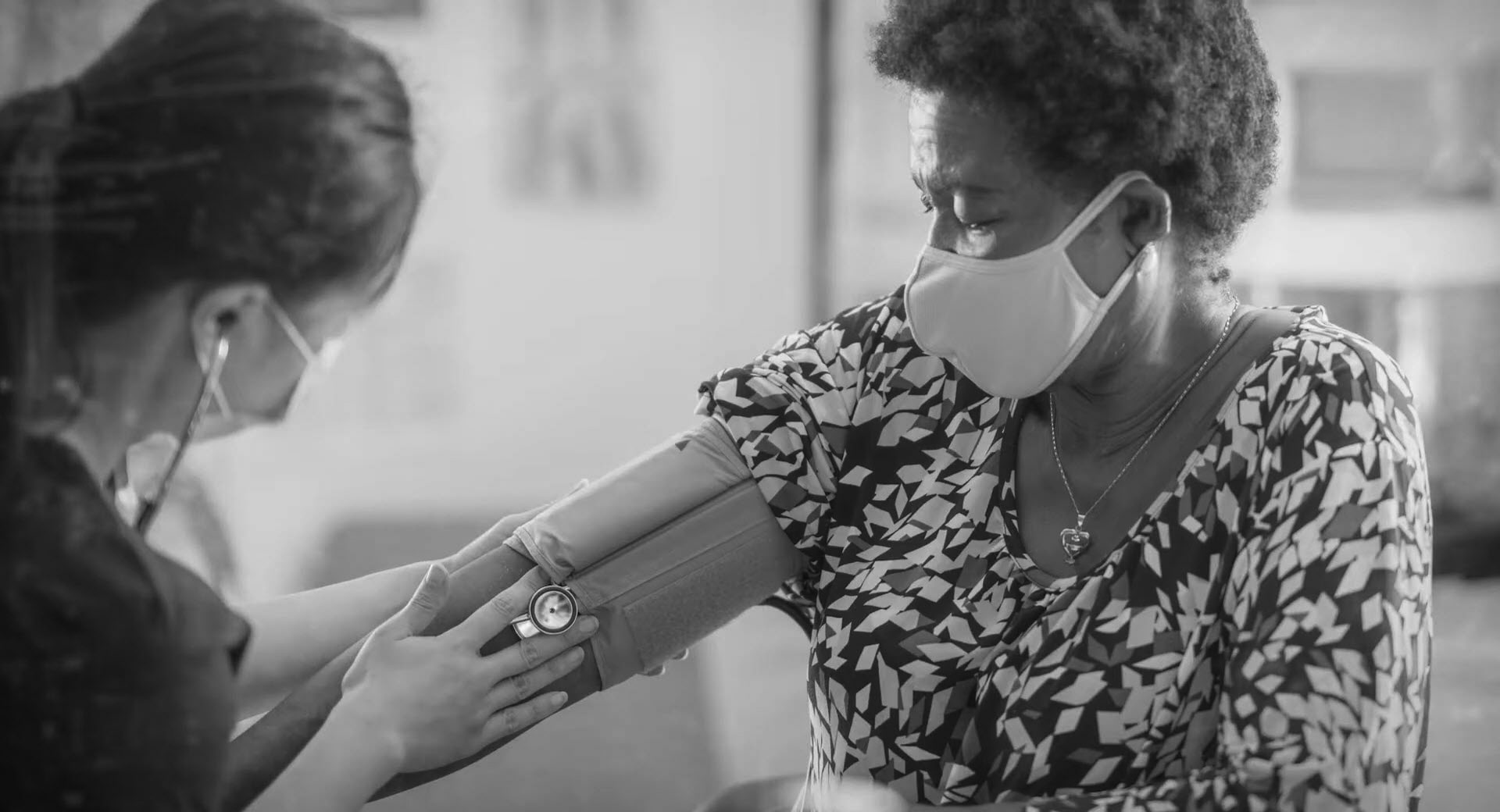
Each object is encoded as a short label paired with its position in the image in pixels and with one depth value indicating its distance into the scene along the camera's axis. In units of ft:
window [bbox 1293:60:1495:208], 8.34
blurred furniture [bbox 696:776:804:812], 4.40
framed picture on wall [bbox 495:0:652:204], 9.41
